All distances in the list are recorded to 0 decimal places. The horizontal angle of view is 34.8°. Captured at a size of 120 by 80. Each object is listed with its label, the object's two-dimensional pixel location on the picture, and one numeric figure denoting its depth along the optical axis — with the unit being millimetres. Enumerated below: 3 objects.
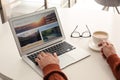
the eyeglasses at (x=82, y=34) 1339
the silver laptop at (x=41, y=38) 1073
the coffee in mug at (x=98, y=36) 1170
